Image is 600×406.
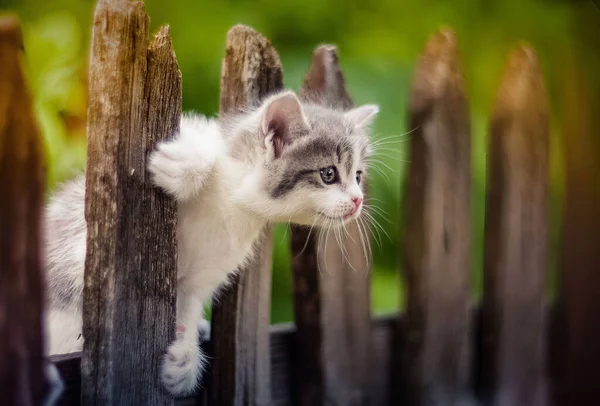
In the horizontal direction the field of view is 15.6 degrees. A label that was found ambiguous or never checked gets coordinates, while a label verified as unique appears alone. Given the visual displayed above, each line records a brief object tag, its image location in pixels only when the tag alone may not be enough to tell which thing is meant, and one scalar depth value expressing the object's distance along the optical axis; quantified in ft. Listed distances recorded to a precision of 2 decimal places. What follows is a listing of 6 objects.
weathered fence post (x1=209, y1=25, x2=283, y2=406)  4.62
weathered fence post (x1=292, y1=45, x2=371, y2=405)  4.75
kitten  4.62
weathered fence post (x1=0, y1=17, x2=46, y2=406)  4.21
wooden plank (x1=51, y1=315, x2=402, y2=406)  4.77
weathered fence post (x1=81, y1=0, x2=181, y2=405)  4.37
